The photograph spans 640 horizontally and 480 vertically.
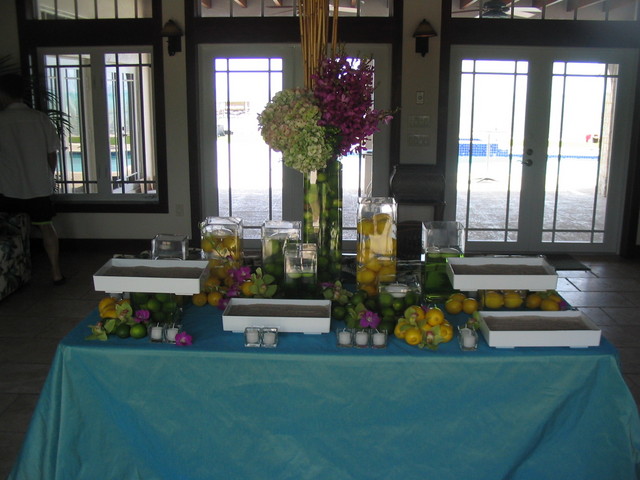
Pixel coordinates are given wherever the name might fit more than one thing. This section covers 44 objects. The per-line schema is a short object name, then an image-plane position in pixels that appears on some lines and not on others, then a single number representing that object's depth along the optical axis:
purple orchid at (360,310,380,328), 2.04
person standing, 4.95
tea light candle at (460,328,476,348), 1.96
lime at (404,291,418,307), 2.17
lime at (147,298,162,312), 2.12
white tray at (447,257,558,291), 2.15
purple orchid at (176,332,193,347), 1.98
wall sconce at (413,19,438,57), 5.65
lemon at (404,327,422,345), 1.98
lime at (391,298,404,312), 2.15
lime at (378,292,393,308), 2.15
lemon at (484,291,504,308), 2.26
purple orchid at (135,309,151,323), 2.05
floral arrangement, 2.26
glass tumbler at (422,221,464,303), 2.40
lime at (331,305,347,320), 2.16
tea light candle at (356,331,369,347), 1.99
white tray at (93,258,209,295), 2.09
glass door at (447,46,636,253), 6.06
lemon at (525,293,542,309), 2.28
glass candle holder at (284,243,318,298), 2.28
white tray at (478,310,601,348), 1.95
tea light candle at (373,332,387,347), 1.99
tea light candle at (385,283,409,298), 2.18
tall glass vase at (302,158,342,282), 2.43
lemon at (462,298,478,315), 2.26
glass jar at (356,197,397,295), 2.38
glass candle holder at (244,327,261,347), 1.98
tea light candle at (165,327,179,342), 2.01
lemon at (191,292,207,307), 2.33
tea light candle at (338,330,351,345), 1.99
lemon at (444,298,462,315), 2.27
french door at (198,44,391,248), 6.07
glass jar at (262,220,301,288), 2.42
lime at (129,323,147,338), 2.02
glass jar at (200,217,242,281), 2.54
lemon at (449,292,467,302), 2.30
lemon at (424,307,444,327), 2.00
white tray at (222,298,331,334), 2.04
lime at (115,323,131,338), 2.02
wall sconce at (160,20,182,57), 5.79
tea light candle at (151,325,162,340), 2.00
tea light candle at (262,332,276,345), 1.97
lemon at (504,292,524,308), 2.28
